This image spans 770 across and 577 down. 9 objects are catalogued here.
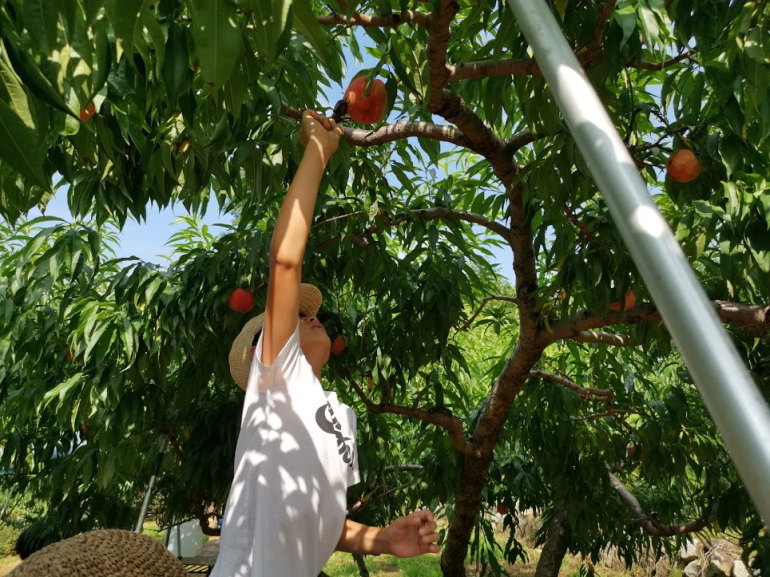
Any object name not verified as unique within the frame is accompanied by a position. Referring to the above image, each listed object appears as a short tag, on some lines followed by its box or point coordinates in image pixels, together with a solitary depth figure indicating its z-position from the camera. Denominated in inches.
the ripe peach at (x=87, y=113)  50.1
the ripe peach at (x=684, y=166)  85.7
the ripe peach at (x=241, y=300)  114.7
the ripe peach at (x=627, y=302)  104.9
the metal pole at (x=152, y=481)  149.9
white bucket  236.6
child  55.9
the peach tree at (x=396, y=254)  55.2
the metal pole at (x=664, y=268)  16.3
